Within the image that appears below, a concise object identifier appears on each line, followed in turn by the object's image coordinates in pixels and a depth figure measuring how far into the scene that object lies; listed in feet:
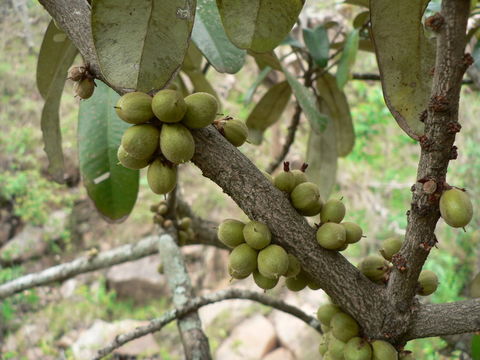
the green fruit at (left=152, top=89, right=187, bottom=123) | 0.73
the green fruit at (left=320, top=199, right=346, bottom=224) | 0.92
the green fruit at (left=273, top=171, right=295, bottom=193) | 0.91
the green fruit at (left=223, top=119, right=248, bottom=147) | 0.86
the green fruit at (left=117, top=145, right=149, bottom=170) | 0.80
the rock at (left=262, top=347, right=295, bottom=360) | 3.84
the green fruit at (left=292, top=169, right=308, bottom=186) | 0.93
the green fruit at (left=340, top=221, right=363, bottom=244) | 0.92
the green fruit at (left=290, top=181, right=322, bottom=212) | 0.88
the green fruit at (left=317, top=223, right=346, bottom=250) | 0.84
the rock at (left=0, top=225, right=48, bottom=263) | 4.92
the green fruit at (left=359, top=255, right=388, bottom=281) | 0.95
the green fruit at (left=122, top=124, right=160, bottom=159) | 0.76
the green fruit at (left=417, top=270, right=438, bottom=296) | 0.94
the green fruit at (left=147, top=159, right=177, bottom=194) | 0.80
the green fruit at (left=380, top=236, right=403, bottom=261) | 0.95
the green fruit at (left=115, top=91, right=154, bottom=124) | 0.74
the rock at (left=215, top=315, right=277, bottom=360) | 3.91
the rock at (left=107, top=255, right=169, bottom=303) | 4.93
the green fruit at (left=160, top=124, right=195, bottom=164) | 0.74
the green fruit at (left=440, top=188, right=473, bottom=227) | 0.71
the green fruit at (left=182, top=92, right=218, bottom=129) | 0.78
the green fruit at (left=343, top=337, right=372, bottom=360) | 0.88
